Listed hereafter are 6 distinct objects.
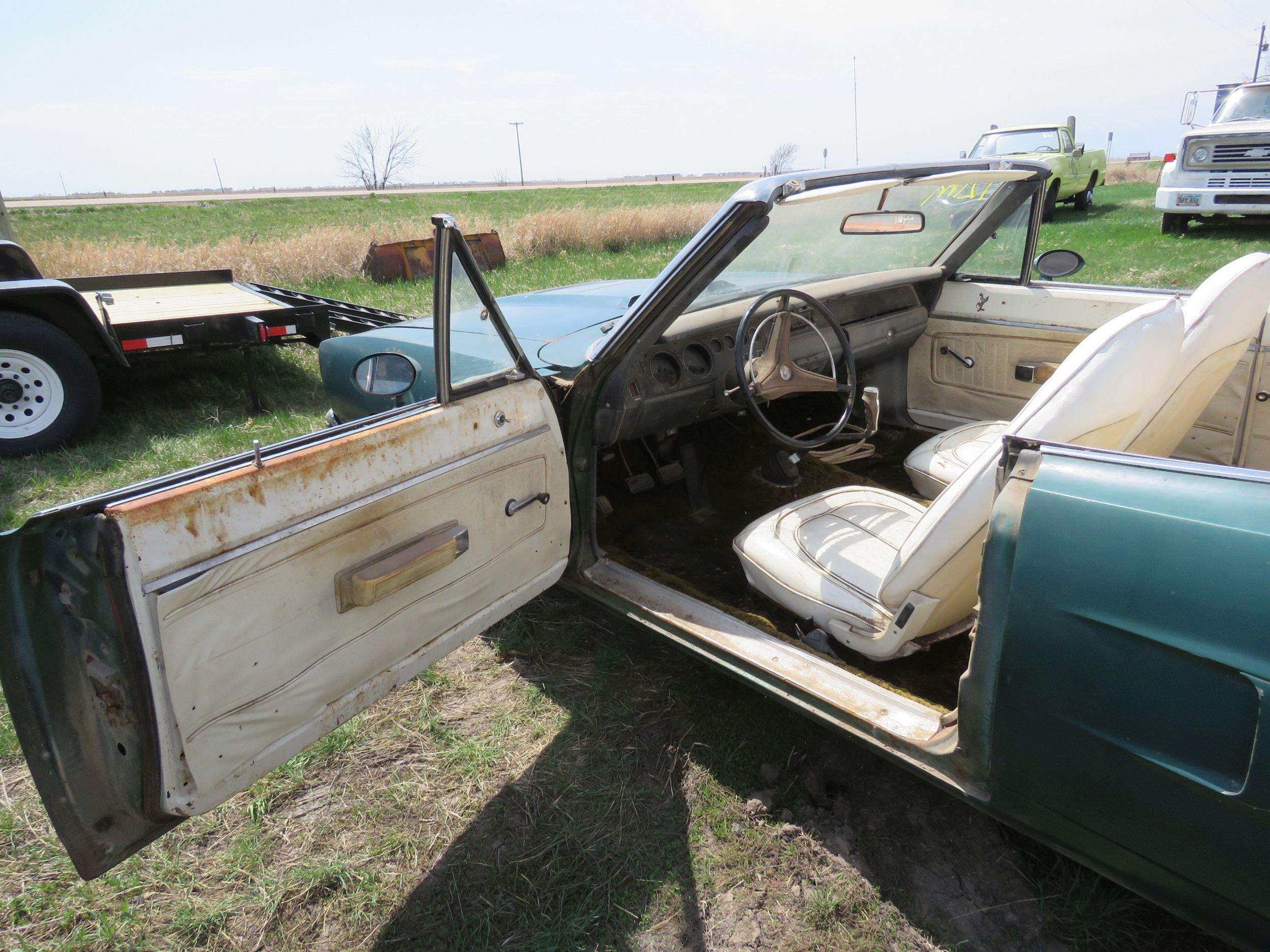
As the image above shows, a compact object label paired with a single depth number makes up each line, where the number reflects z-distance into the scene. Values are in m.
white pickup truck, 9.61
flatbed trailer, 4.48
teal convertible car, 1.23
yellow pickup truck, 14.02
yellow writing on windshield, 3.19
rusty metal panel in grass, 10.25
